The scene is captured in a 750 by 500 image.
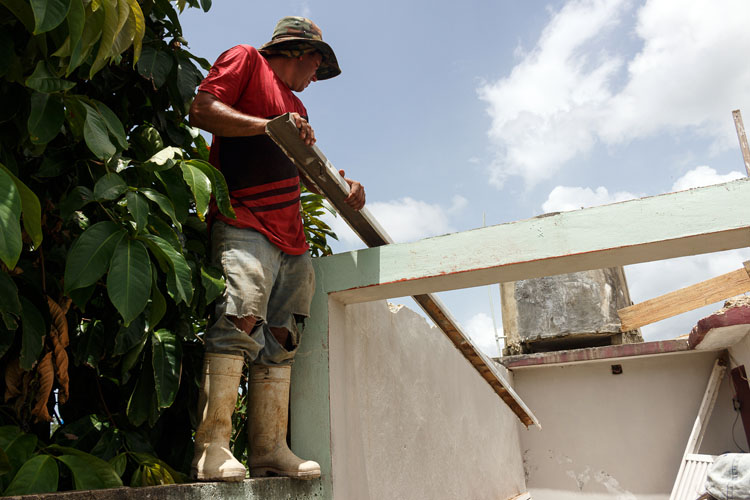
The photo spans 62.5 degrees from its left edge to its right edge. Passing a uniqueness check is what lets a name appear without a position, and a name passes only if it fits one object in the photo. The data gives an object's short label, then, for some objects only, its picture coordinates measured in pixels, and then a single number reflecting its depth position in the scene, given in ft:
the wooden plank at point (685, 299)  19.04
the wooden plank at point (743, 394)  18.51
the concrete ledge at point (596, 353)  19.80
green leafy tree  4.00
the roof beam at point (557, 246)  6.35
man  5.76
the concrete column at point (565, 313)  23.15
